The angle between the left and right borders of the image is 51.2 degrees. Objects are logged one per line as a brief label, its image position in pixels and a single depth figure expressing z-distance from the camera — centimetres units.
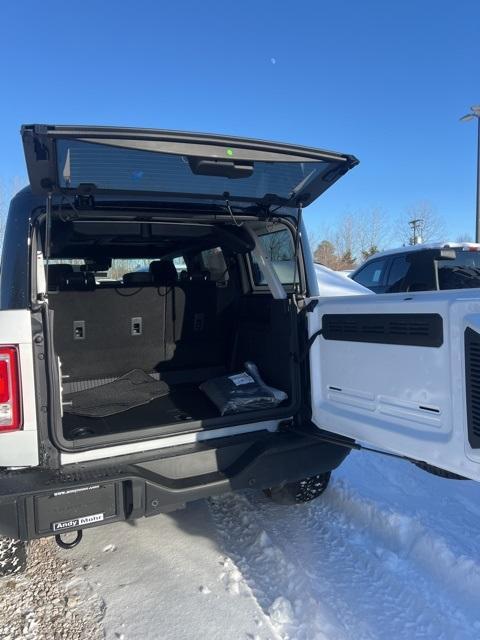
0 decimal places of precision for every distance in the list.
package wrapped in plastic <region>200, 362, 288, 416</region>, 325
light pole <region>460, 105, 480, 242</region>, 1485
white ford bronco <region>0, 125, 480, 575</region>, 219
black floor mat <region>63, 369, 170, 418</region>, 351
